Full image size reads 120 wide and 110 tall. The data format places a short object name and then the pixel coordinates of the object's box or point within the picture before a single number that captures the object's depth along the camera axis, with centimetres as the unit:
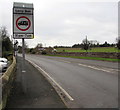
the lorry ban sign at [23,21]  610
